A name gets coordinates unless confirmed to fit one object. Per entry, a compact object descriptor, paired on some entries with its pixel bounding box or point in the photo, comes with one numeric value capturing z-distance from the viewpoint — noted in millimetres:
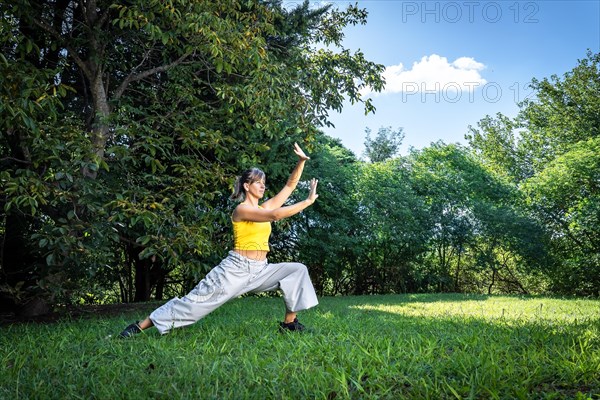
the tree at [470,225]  15672
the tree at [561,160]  14758
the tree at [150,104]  5090
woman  4125
